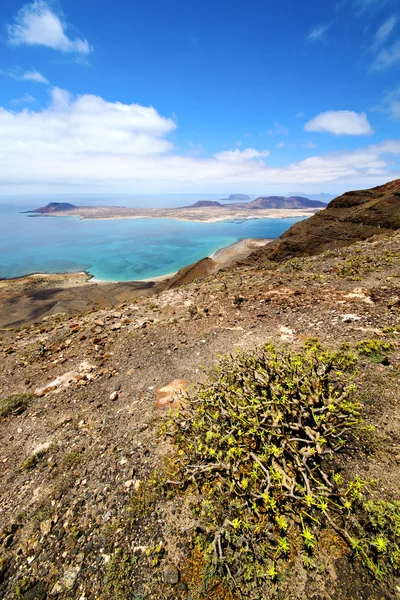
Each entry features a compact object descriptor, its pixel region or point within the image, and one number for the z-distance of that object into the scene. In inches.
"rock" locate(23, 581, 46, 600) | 129.7
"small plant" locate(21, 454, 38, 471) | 204.2
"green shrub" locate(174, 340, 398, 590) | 119.8
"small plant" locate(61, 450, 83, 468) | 198.8
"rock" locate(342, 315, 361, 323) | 329.4
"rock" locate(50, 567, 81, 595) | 130.0
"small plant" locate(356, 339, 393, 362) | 252.6
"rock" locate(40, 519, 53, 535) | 156.4
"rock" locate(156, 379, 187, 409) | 241.2
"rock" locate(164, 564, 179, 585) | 123.2
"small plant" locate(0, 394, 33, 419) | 275.4
